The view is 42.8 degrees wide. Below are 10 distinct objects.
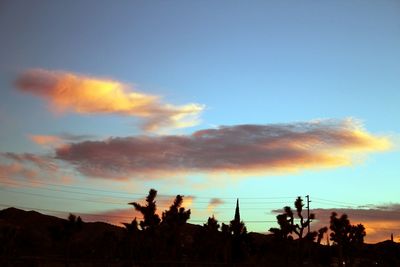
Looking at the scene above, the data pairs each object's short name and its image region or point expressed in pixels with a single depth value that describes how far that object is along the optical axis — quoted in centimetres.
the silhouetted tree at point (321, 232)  6200
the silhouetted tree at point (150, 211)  4962
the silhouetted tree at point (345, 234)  6212
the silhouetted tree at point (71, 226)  5528
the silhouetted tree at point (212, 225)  6309
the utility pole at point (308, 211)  5673
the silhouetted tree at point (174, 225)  5062
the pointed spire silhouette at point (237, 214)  6050
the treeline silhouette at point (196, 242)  5056
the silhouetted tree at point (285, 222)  5552
